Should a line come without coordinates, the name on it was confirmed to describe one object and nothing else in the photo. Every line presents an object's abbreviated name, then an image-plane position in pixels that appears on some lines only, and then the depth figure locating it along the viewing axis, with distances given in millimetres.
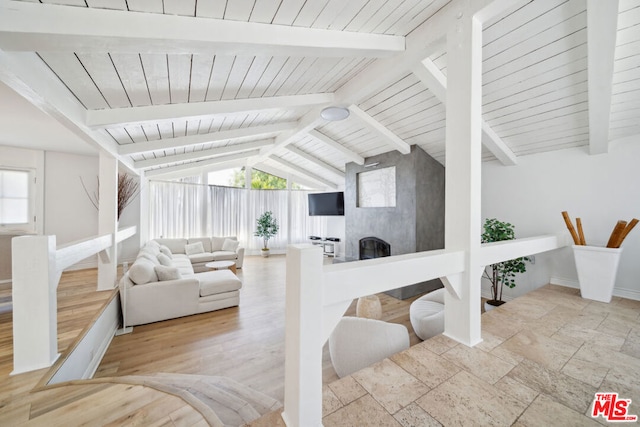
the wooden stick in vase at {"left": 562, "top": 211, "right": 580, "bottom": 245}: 2361
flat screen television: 6426
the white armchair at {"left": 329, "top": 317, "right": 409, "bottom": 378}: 1766
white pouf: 2258
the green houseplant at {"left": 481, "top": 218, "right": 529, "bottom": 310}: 2957
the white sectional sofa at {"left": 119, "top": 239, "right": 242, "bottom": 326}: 2951
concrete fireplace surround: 3994
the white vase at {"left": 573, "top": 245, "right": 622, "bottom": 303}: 2104
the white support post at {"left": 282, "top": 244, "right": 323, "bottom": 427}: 801
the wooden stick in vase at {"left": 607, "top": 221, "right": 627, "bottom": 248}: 2094
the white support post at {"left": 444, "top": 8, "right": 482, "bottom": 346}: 1390
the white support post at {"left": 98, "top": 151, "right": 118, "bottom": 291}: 3014
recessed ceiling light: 2818
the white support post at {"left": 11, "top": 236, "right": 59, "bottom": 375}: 1422
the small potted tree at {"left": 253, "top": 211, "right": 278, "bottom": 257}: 7293
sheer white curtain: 6211
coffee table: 4523
